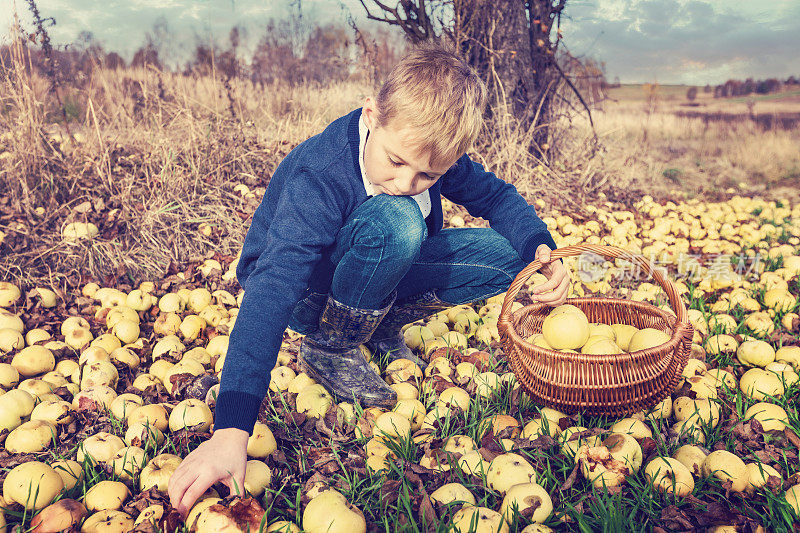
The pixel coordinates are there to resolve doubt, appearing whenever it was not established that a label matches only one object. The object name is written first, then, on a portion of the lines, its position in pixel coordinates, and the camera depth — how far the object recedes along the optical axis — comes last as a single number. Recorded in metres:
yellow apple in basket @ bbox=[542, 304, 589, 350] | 2.14
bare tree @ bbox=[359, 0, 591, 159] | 5.11
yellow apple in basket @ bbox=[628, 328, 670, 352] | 2.07
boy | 1.54
